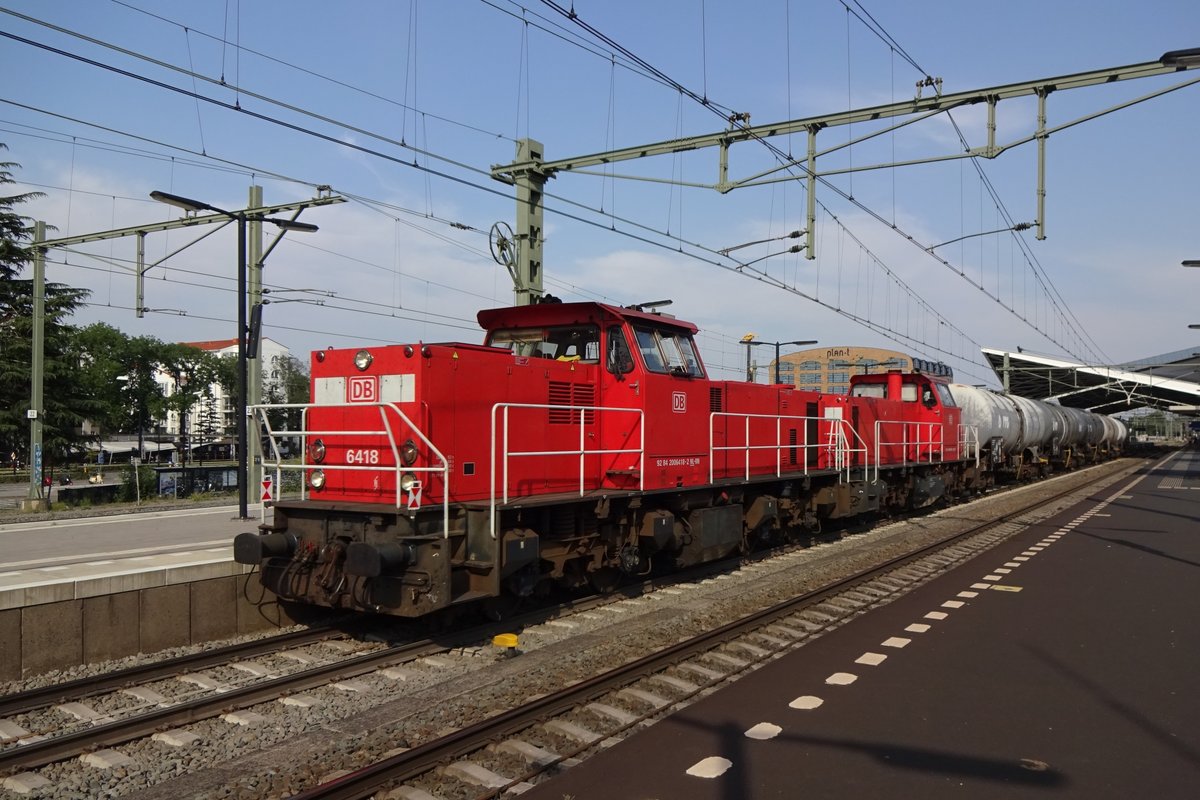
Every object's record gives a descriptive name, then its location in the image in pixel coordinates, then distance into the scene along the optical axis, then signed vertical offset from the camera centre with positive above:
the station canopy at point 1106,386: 59.41 +3.36
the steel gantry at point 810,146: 11.70 +4.85
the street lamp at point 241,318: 14.13 +2.04
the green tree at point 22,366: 31.44 +2.35
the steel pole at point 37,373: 21.09 +1.41
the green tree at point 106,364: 66.81 +5.39
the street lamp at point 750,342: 29.12 +3.11
